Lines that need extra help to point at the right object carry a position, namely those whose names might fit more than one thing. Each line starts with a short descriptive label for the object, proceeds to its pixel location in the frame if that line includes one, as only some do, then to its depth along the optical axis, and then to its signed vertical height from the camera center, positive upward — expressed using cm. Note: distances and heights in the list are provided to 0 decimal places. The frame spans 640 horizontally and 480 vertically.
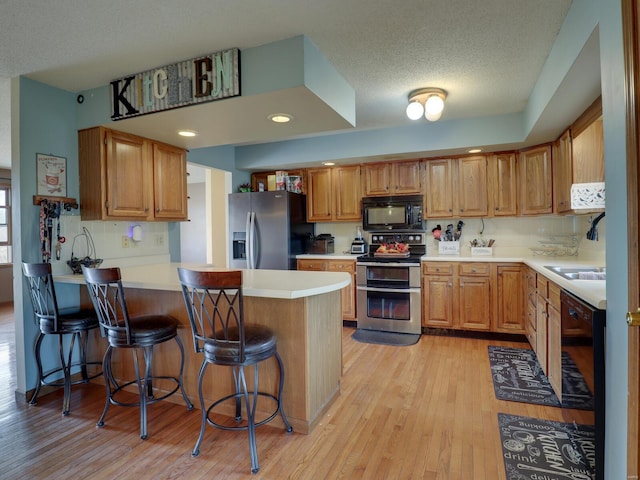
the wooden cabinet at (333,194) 470 +59
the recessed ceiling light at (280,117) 257 +91
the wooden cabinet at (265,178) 496 +90
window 625 +41
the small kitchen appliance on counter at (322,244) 479 -10
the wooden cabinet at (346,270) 441 -43
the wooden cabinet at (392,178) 441 +75
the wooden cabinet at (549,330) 229 -72
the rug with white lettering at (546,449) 172 -119
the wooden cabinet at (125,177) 281 +55
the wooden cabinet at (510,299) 373 -71
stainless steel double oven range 409 -46
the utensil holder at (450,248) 430 -16
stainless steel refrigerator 447 +12
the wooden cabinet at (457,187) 412 +58
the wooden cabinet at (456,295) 389 -70
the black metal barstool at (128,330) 209 -56
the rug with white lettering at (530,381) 184 -118
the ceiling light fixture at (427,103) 287 +111
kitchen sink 240 -29
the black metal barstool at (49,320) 237 -56
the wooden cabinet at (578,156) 254 +64
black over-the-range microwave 439 +29
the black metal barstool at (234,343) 174 -57
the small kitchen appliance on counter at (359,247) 471 -14
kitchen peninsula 210 -58
